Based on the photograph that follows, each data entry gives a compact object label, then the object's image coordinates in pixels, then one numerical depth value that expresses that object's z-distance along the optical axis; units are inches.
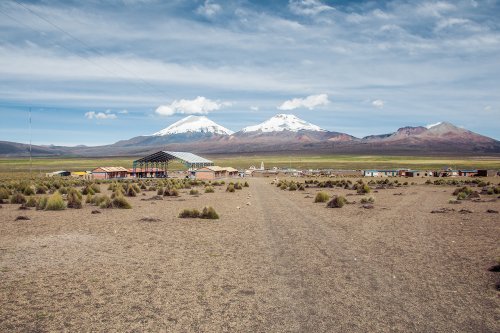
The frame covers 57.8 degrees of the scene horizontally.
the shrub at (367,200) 1114.0
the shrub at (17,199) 1034.1
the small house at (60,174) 3293.8
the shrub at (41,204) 888.3
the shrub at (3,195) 1092.6
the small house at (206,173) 3068.4
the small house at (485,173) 3069.4
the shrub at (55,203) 872.3
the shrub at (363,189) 1521.9
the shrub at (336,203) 1000.9
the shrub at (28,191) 1312.7
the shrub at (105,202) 936.3
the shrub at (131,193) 1346.5
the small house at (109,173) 3080.7
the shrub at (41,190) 1433.3
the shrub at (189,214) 788.8
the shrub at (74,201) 929.7
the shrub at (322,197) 1151.0
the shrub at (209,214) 784.9
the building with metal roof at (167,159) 3088.1
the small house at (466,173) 3337.1
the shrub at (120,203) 937.5
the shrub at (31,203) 943.7
